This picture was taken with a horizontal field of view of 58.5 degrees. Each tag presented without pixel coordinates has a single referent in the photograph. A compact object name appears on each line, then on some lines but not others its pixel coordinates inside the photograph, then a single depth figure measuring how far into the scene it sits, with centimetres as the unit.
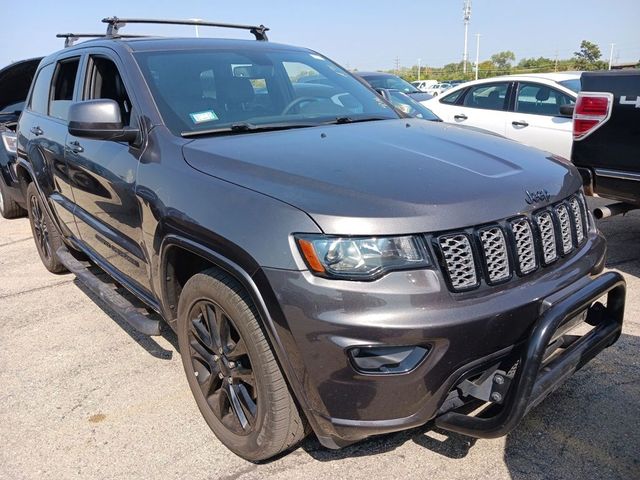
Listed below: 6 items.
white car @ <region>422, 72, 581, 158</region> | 683
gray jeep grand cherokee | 196
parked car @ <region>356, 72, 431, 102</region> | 1158
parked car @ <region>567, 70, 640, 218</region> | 423
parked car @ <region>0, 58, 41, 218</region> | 670
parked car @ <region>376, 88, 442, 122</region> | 710
